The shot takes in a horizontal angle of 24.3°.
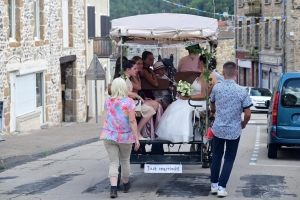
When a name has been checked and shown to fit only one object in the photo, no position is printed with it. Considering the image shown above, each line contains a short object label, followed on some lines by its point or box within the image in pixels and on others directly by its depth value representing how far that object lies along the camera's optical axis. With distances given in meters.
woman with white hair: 9.77
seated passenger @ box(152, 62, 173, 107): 11.64
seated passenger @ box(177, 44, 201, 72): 12.02
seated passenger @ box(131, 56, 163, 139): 10.73
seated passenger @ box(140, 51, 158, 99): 11.55
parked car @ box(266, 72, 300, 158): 14.82
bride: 10.37
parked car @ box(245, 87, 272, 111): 37.81
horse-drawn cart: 10.37
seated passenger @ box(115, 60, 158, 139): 10.57
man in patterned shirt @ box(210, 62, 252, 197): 9.68
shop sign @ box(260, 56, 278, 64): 48.47
